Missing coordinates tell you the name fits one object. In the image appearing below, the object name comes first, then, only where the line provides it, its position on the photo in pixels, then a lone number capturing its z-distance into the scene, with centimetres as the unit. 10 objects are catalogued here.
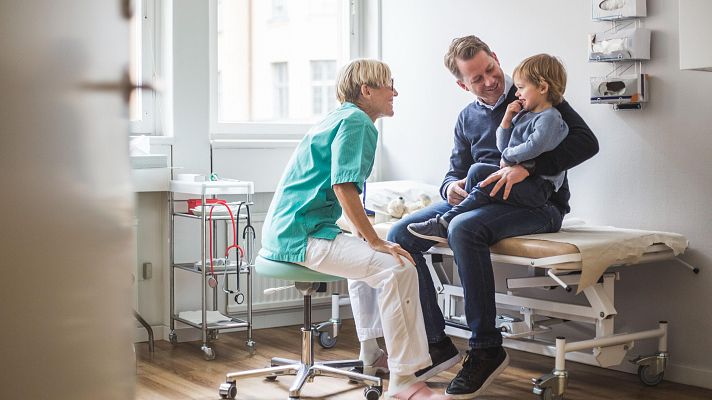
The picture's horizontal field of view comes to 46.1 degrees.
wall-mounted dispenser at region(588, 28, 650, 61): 306
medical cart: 347
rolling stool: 275
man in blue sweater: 280
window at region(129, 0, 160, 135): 382
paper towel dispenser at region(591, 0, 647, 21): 308
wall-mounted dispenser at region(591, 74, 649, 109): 309
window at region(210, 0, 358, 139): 410
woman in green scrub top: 266
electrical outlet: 384
